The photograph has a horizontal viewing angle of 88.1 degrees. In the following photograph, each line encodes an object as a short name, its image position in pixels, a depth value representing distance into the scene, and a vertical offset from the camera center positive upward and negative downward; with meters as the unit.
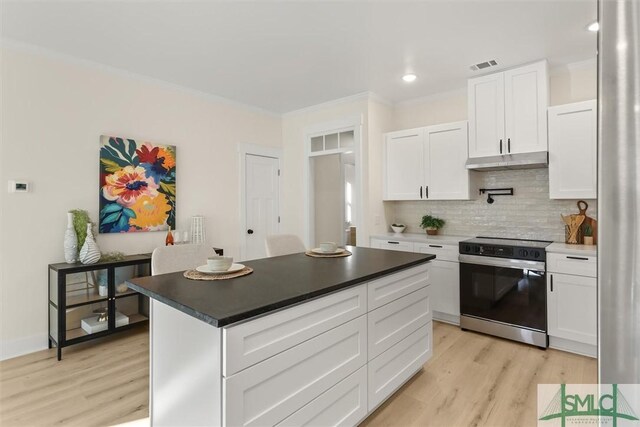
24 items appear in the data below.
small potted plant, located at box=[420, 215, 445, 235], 4.25 -0.12
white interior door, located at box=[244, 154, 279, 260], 4.79 +0.20
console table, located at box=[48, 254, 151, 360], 2.86 -0.78
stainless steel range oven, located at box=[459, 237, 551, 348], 3.01 -0.71
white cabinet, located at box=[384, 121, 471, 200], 3.86 +0.64
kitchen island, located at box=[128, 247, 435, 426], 1.26 -0.59
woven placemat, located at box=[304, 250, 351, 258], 2.47 -0.30
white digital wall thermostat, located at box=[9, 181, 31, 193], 2.85 +0.25
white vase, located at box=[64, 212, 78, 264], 3.04 -0.28
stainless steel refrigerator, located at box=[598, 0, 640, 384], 0.33 +0.03
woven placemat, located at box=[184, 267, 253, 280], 1.77 -0.33
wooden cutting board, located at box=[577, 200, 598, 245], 3.23 +0.01
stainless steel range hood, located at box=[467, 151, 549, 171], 3.23 +0.55
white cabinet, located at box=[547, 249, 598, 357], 2.82 -0.76
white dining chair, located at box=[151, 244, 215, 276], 2.14 -0.29
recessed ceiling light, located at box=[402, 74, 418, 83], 3.70 +1.56
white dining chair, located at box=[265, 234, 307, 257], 2.84 -0.27
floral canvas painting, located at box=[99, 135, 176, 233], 3.39 +0.32
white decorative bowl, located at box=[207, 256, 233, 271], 1.83 -0.27
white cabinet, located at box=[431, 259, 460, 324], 3.58 -0.83
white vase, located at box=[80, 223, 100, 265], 3.02 -0.34
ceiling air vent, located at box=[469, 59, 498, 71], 3.34 +1.54
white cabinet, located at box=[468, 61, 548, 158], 3.26 +1.07
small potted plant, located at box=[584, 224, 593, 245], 3.13 -0.20
